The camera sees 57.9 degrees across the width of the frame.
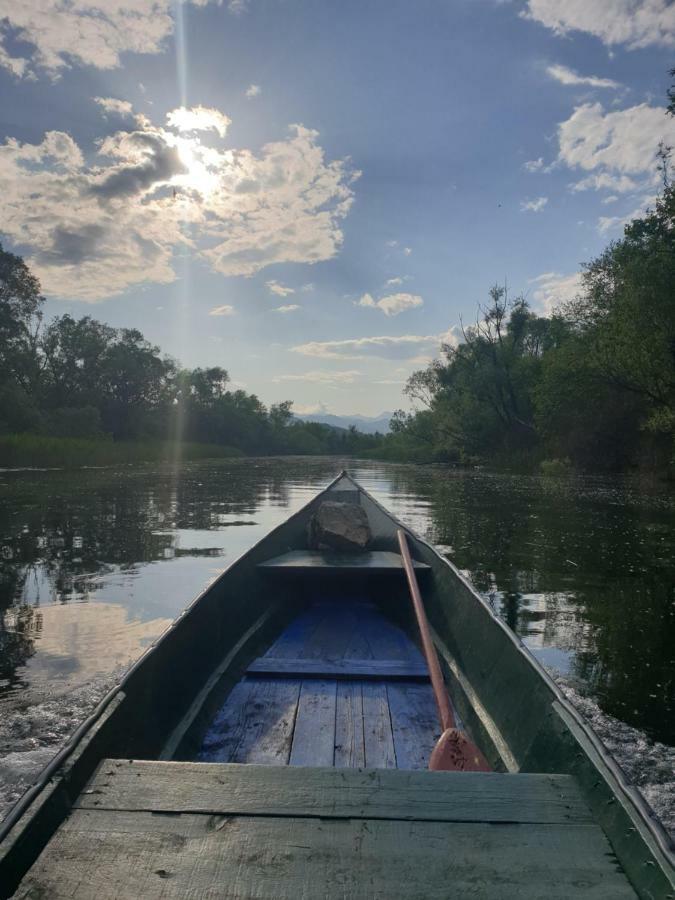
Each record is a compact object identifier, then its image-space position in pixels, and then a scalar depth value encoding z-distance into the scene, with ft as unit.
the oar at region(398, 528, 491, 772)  7.13
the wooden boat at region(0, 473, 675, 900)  4.59
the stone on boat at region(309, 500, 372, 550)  18.71
